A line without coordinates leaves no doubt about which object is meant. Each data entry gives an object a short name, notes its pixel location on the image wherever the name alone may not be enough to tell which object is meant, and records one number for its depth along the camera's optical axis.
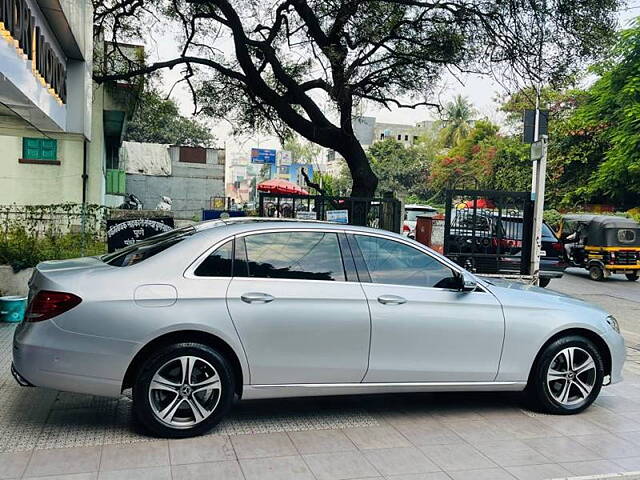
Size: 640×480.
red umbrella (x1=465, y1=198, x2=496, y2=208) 10.23
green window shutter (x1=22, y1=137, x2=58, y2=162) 15.59
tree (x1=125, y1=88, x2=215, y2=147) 53.44
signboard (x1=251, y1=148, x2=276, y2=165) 45.41
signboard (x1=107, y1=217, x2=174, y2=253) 8.96
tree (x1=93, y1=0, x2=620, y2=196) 11.48
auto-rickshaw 17.11
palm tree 59.11
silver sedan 4.15
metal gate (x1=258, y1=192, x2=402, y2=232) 10.27
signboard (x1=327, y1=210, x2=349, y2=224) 10.30
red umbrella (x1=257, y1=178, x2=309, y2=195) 18.39
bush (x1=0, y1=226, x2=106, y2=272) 8.88
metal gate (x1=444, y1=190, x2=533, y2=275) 10.26
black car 10.29
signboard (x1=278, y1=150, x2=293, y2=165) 40.25
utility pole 9.79
